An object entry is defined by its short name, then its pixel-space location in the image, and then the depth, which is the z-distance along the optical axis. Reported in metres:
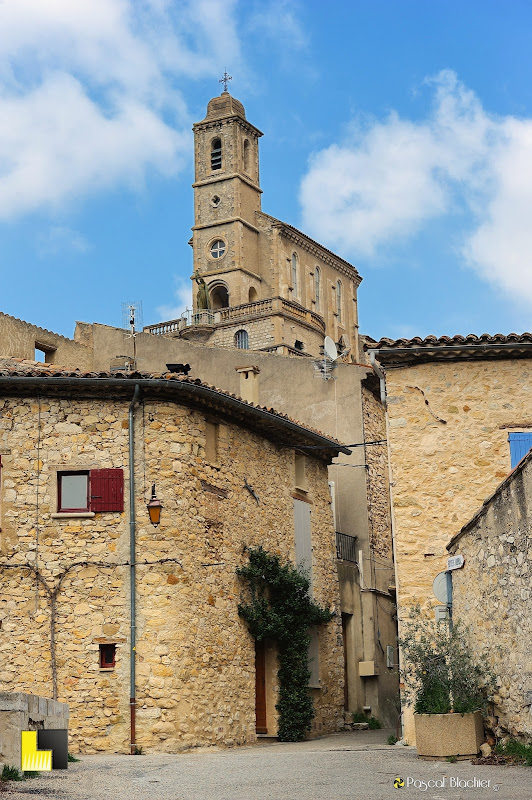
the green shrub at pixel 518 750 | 10.74
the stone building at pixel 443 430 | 16.20
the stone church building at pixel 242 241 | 73.12
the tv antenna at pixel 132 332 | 29.62
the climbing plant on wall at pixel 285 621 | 19.64
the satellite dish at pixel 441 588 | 14.16
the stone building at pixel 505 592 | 11.07
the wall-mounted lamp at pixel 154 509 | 17.23
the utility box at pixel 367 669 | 24.19
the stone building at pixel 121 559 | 16.92
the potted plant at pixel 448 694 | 11.83
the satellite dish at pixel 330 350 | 25.41
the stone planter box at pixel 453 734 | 11.79
